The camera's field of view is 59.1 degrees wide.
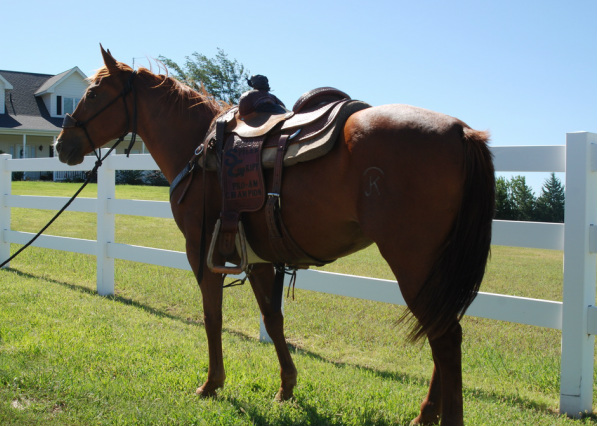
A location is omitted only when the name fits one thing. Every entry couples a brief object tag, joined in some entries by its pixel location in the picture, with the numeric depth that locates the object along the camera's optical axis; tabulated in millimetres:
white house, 29891
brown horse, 2619
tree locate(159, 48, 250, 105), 41906
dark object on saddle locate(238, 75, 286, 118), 3615
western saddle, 3045
